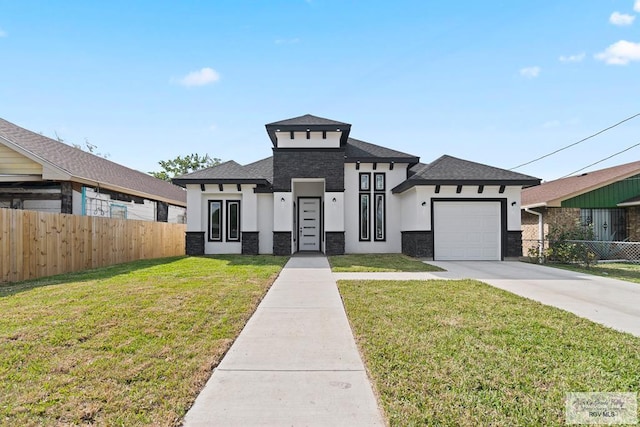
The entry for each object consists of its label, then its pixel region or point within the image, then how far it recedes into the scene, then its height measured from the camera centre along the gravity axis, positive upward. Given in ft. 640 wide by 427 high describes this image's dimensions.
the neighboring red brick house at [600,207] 45.75 +1.74
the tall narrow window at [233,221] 46.16 -0.24
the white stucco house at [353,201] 39.60 +2.45
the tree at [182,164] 132.36 +23.29
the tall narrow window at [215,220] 46.11 -0.09
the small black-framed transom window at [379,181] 46.34 +5.50
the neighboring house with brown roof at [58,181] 37.01 +4.74
